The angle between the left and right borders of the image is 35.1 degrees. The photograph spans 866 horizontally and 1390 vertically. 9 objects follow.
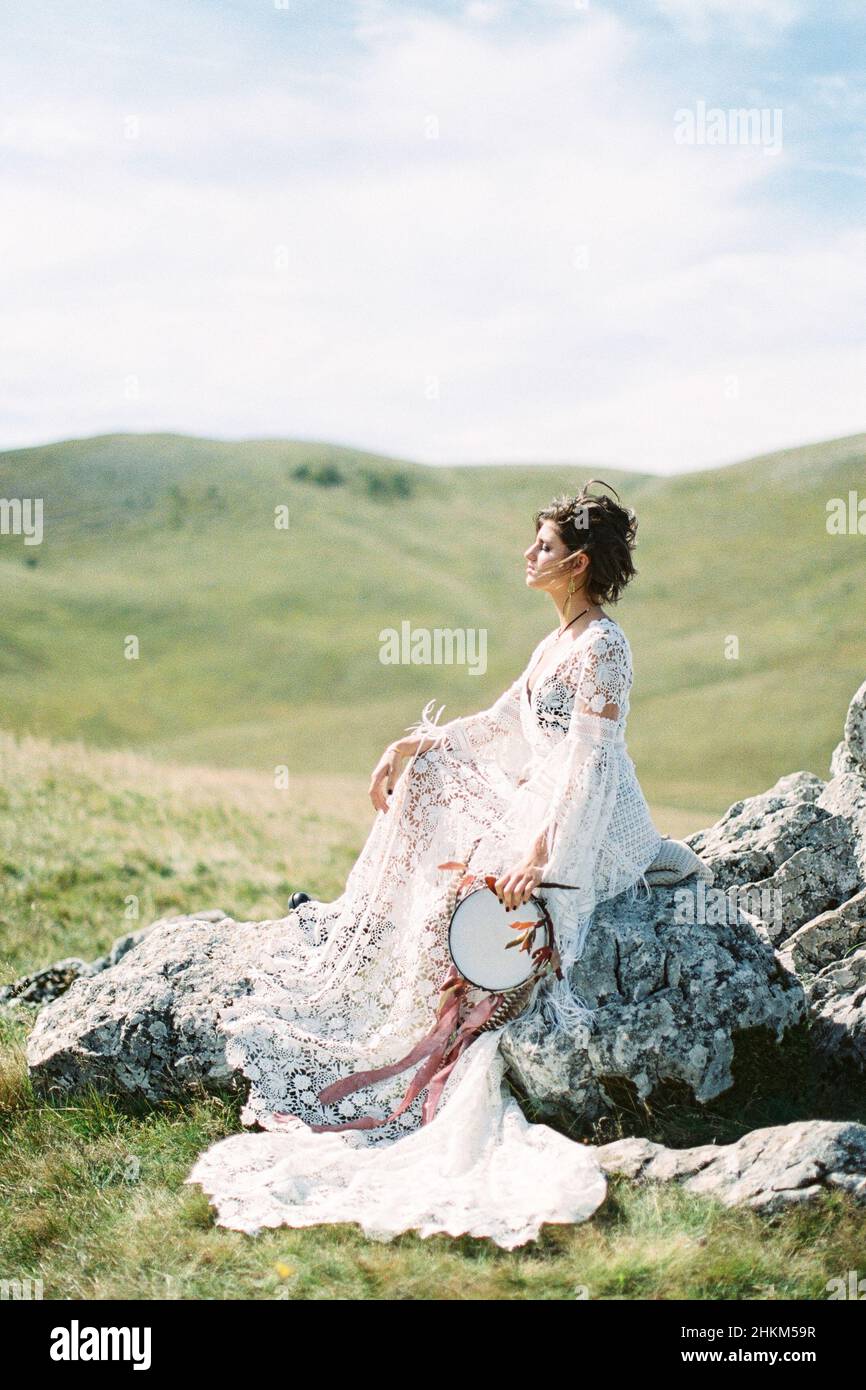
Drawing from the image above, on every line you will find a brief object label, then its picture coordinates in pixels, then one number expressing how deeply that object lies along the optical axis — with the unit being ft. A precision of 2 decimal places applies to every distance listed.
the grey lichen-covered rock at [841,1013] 22.17
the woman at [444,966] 20.33
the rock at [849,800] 27.61
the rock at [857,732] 28.13
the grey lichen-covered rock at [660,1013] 21.29
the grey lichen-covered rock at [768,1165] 18.44
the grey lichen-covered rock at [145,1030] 24.03
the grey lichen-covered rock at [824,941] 25.44
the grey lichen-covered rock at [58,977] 31.53
